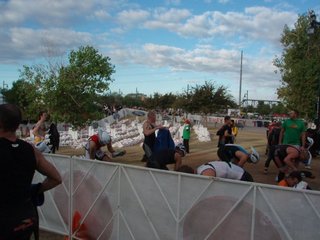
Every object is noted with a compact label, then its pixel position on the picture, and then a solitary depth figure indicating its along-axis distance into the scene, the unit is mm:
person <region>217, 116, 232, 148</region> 12594
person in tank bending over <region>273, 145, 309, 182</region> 7375
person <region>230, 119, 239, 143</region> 13012
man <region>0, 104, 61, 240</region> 2482
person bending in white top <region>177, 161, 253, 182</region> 4452
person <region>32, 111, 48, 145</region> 9453
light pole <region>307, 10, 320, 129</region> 15895
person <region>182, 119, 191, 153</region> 15744
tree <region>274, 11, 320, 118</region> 28745
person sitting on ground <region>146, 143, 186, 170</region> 5996
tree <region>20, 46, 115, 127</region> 22297
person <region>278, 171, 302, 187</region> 4858
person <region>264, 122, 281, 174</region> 11681
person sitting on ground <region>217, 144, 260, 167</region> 6327
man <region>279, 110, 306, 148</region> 8609
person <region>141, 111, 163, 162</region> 9055
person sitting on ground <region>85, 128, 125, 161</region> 7297
